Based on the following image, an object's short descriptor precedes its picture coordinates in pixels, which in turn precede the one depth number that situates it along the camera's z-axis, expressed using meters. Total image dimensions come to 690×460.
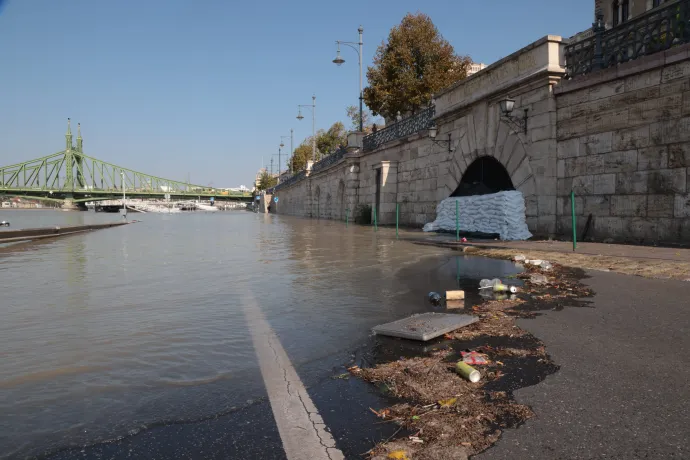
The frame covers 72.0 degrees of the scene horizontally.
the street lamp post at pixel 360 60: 33.25
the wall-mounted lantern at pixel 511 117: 13.17
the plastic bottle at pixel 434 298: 5.82
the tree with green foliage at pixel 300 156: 84.07
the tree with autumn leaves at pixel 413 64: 31.06
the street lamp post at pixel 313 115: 59.56
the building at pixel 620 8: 26.27
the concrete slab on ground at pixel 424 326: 4.08
